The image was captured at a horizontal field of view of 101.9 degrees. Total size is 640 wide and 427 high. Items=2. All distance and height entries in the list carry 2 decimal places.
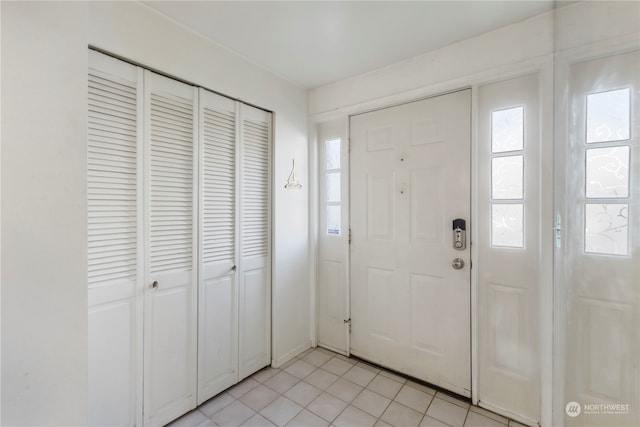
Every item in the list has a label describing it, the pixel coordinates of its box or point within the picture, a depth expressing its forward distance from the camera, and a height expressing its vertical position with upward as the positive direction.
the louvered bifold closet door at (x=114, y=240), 1.26 -0.14
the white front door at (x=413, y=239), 1.74 -0.19
